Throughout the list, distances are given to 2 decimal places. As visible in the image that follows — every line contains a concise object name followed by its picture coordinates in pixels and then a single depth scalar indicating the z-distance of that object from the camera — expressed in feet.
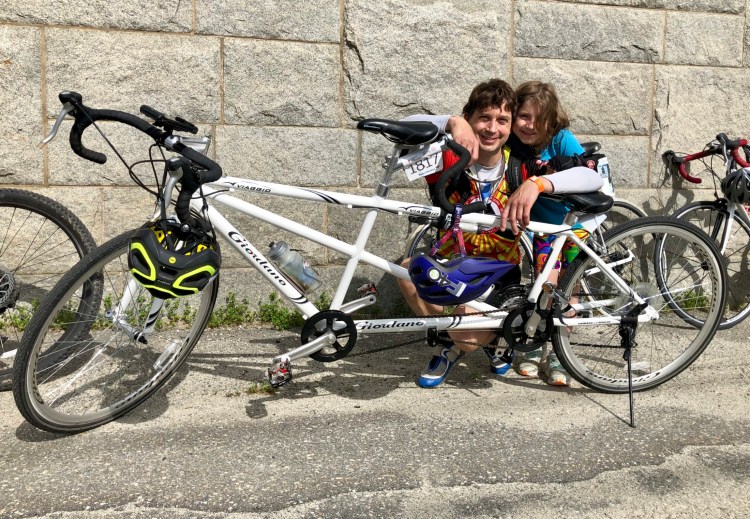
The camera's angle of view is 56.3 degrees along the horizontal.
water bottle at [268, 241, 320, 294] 10.32
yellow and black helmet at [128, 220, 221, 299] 8.52
